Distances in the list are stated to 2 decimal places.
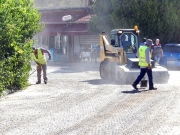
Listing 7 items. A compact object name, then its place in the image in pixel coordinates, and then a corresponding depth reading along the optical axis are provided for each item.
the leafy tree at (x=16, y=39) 15.84
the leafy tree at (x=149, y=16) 34.09
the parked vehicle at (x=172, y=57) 29.38
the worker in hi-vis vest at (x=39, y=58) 20.62
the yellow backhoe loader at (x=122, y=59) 19.81
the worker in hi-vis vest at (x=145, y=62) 17.28
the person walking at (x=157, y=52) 27.58
